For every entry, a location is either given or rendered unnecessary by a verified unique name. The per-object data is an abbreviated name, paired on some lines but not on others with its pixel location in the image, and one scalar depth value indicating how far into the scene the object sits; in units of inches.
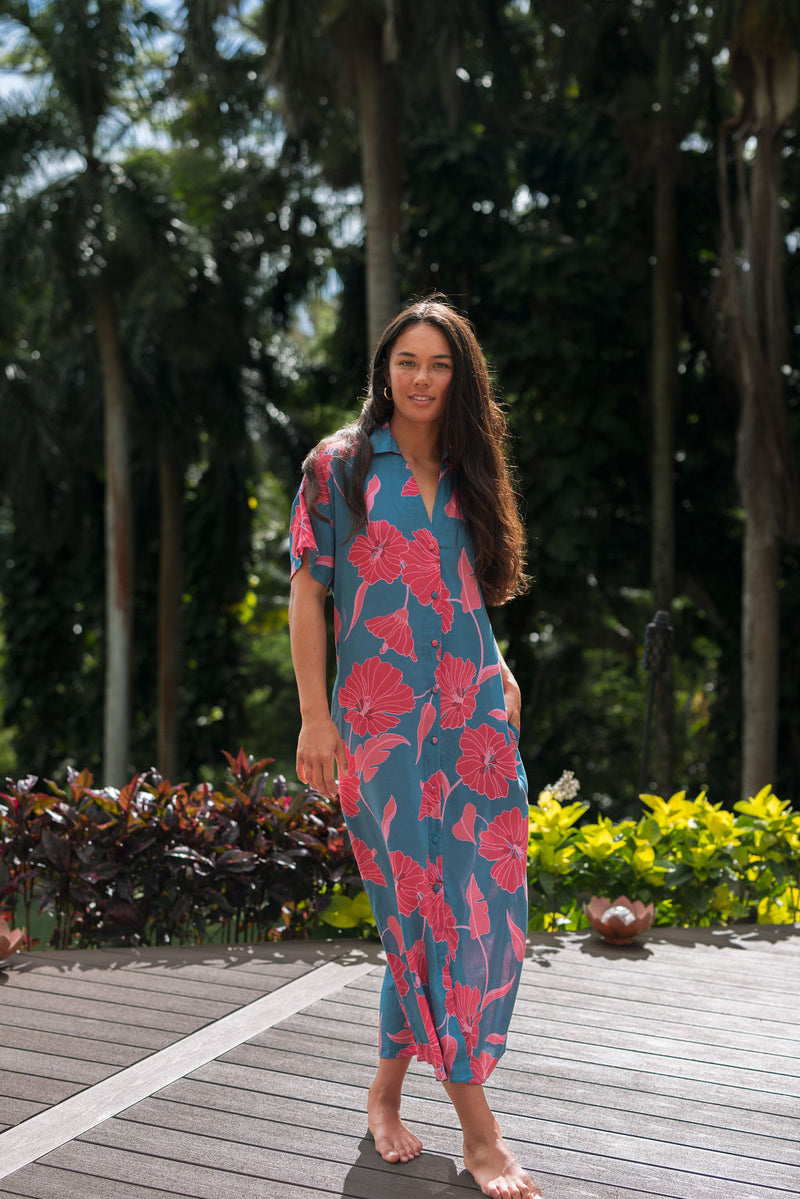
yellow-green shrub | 146.3
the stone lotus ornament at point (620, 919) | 131.6
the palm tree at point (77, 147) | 415.8
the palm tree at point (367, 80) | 303.9
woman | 78.4
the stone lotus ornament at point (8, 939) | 122.3
